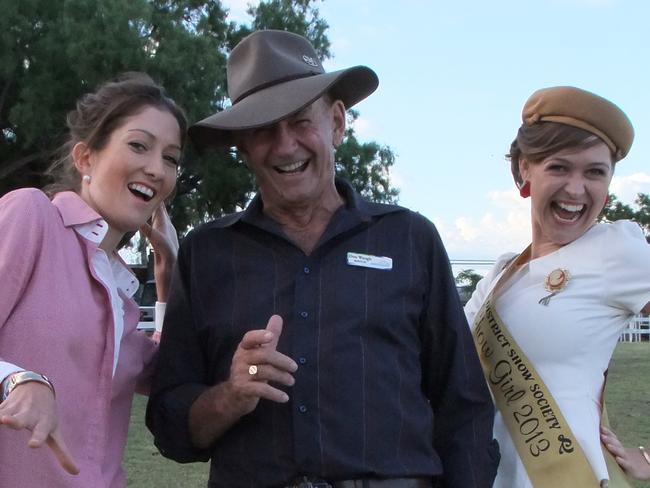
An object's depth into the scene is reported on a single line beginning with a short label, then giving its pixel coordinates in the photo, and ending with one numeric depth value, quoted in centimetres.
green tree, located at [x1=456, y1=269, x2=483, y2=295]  3650
